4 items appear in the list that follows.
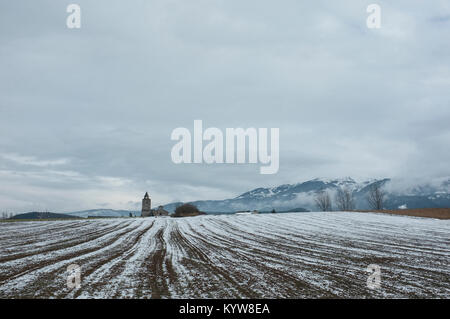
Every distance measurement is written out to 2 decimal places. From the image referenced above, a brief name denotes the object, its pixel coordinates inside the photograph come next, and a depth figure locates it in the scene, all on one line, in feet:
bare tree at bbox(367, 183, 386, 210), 417.79
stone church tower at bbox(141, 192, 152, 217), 563.12
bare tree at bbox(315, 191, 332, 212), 492.54
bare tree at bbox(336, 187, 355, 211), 485.69
